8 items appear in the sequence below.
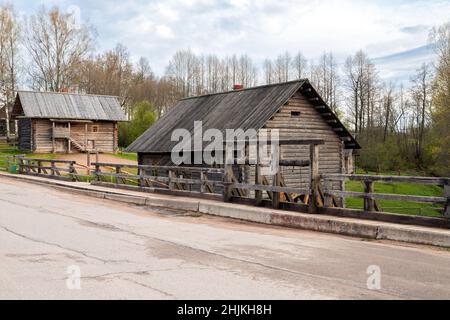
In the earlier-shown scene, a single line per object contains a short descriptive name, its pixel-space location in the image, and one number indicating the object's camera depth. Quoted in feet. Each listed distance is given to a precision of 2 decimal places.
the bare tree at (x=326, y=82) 243.81
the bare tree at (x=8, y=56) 197.06
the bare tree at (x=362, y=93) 230.95
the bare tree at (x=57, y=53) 202.18
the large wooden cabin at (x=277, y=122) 76.69
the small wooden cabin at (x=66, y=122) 157.08
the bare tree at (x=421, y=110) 208.44
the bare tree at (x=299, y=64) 265.34
